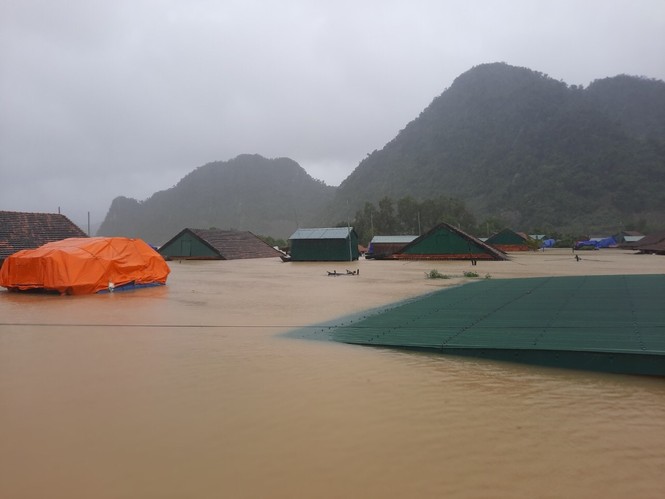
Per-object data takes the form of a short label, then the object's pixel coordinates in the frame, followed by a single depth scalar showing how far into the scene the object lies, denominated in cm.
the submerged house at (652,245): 3750
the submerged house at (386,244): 3681
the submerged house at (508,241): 4841
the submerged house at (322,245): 3059
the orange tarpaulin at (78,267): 1270
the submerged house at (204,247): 3466
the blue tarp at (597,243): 5116
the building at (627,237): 5550
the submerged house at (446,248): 2945
